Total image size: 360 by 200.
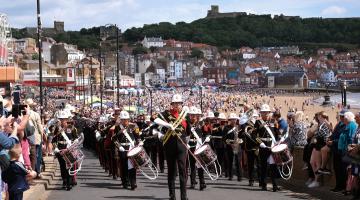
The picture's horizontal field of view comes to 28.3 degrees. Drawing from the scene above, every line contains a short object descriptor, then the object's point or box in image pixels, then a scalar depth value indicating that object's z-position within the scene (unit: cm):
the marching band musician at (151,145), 2191
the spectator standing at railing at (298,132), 1720
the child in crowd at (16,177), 973
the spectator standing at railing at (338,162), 1415
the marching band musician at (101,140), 2010
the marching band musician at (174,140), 1302
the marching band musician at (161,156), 2092
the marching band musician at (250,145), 1606
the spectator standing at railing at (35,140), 1608
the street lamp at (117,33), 3798
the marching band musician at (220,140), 1852
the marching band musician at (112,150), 1687
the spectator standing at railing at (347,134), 1355
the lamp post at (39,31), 2786
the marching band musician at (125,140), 1600
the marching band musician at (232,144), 1789
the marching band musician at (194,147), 1552
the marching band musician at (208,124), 1827
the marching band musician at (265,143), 1534
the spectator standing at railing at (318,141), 1507
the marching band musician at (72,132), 1595
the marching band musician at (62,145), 1577
